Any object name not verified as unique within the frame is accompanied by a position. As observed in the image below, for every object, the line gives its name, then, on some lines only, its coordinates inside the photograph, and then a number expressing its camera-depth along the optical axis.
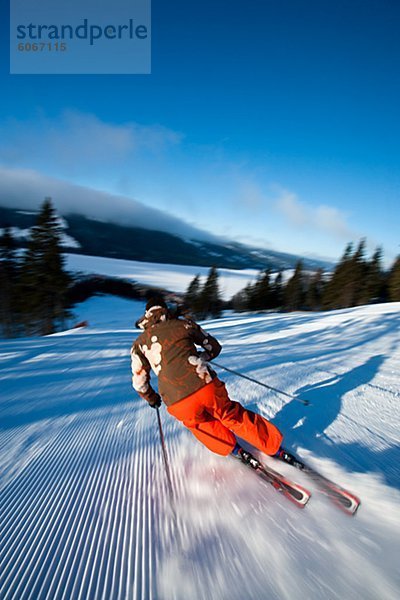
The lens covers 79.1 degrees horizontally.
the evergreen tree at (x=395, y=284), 36.97
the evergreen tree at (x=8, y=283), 24.92
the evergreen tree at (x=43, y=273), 23.22
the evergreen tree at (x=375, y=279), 42.62
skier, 2.07
